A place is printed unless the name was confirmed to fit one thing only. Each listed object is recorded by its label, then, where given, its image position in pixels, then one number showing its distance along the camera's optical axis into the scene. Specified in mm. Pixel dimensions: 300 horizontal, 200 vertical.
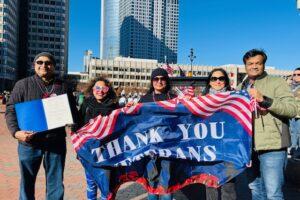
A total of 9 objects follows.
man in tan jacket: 2666
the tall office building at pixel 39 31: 91745
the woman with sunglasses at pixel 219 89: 3068
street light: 26007
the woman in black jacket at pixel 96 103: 3512
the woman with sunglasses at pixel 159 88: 3433
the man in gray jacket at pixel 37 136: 2959
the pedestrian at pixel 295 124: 5886
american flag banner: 3004
